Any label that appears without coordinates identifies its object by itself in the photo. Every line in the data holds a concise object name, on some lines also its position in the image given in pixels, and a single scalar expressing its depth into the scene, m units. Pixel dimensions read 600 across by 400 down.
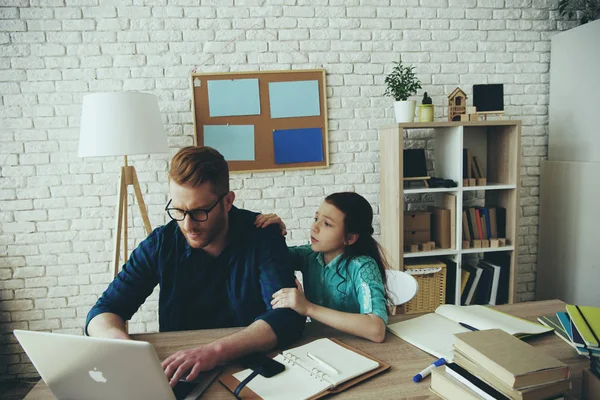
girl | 1.56
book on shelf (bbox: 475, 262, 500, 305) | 3.05
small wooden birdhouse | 2.96
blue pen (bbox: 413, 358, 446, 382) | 1.11
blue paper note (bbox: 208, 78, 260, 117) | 3.01
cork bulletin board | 3.02
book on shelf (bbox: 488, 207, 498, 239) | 3.04
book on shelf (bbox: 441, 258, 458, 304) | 3.01
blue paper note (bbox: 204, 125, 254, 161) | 3.04
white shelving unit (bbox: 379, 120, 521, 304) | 2.86
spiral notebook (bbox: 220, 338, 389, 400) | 1.05
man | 1.45
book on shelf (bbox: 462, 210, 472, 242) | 3.02
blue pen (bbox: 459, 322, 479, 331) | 1.40
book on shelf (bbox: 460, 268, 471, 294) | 3.08
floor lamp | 2.42
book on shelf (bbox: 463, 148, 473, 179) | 2.99
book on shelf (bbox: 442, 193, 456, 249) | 2.96
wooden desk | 1.07
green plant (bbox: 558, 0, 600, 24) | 3.11
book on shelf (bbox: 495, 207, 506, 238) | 3.06
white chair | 1.83
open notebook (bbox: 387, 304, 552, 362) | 1.30
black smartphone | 1.13
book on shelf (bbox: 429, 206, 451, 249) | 2.99
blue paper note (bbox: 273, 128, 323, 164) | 3.11
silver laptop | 0.92
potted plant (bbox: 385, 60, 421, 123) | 2.92
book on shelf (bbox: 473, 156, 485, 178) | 3.01
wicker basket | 2.93
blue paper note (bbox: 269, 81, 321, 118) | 3.08
